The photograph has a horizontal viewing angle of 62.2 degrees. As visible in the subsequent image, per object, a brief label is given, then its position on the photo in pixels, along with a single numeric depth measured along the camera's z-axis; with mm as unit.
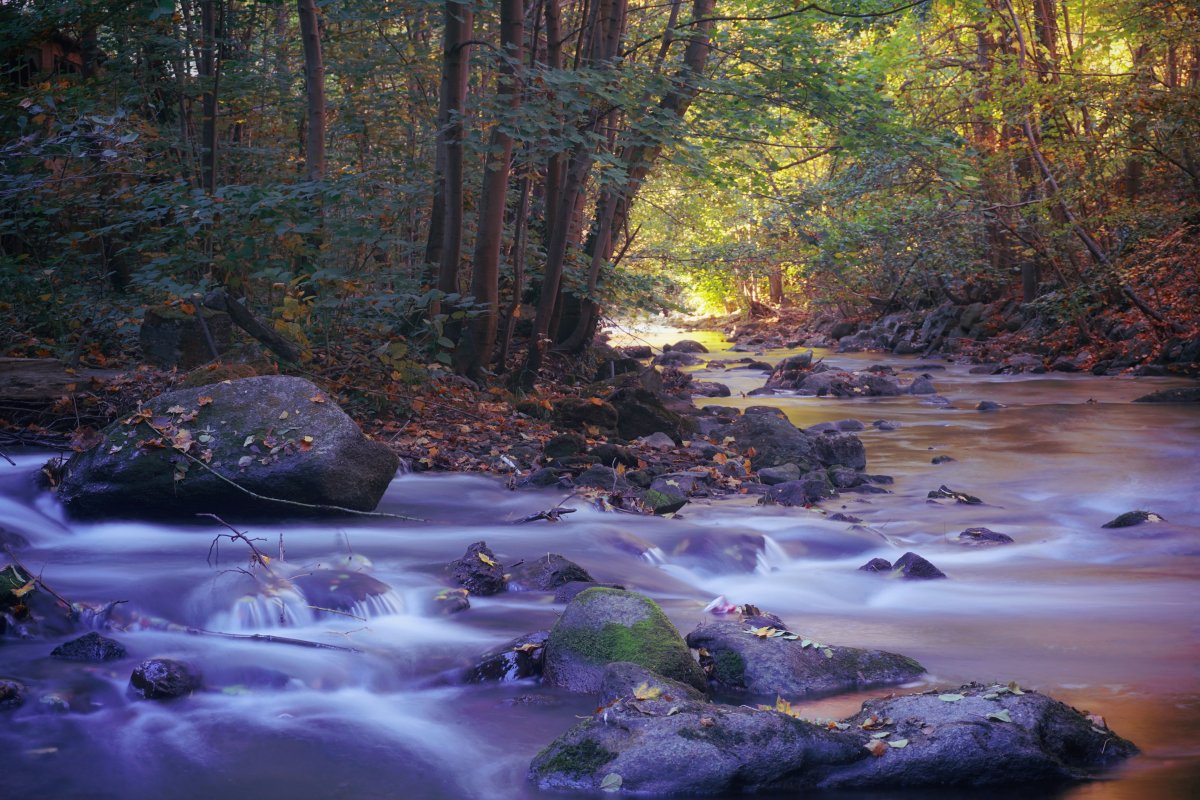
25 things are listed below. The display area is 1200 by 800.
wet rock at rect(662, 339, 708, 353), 28438
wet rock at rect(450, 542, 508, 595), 5980
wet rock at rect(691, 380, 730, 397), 17750
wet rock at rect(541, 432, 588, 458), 9555
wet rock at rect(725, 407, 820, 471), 10398
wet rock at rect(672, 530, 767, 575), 7109
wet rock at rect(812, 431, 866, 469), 10688
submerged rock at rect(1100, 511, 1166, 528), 8336
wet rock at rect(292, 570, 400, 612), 5590
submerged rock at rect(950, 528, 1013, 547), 7805
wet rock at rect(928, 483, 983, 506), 9227
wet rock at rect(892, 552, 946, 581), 6707
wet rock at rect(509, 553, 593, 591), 5988
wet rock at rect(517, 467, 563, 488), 8961
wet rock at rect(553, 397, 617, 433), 11000
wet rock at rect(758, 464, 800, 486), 9641
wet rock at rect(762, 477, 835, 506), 8820
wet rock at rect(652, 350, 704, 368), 23948
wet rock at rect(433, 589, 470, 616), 5699
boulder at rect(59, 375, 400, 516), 6727
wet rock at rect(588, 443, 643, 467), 9539
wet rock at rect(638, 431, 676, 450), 10727
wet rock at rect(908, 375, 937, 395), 17641
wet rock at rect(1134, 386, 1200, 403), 14141
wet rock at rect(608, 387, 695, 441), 11172
